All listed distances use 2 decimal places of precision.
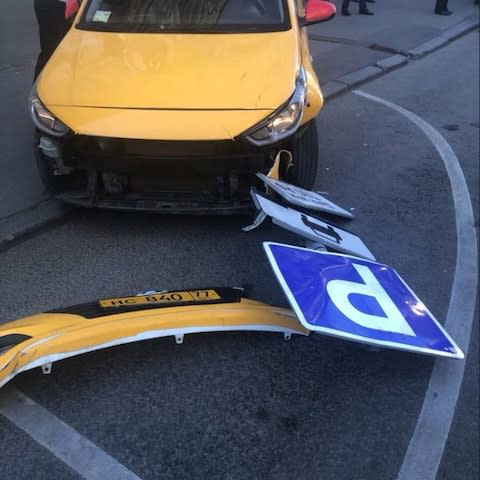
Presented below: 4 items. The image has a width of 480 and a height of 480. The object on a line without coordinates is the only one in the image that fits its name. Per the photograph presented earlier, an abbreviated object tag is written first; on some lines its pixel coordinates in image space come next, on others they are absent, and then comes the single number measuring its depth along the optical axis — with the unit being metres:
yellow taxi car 3.27
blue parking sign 2.39
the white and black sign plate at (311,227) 3.04
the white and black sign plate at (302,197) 3.40
